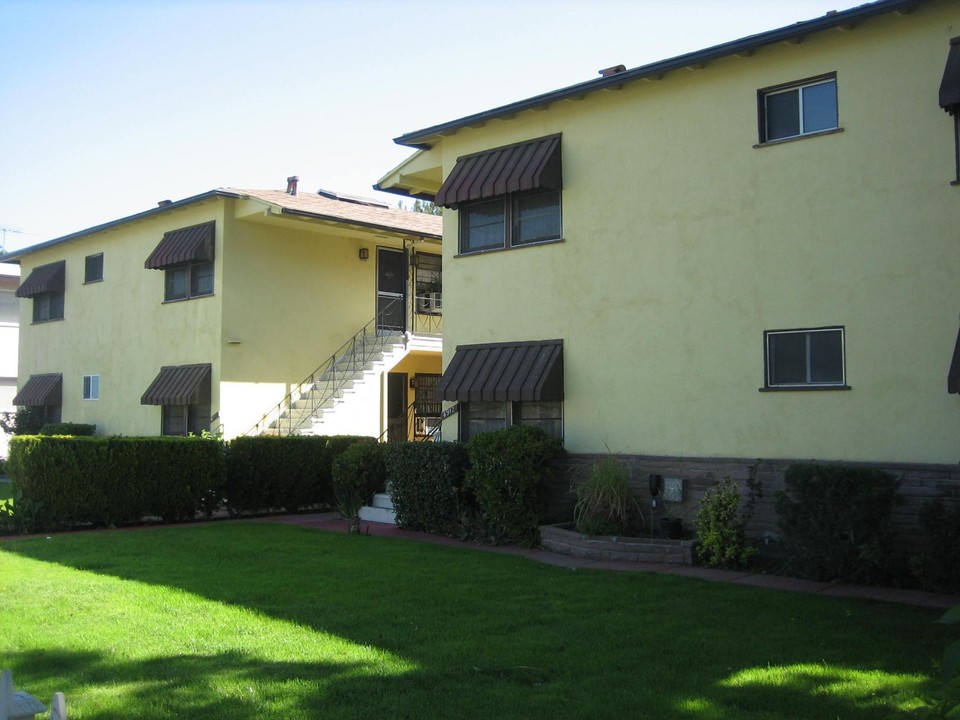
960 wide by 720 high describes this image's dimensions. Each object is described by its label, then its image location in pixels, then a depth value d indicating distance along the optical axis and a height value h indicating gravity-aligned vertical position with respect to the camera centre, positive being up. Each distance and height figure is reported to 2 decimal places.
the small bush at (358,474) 15.80 -0.77
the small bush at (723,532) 11.00 -1.20
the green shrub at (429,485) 13.93 -0.85
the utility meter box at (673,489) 12.26 -0.77
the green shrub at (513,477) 12.86 -0.66
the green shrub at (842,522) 9.85 -0.97
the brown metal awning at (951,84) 9.55 +3.55
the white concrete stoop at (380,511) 15.74 -1.39
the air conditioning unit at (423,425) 23.78 +0.09
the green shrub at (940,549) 9.35 -1.16
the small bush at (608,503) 12.24 -0.96
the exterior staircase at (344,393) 20.73 +0.78
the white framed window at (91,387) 24.56 +1.03
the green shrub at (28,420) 26.38 +0.17
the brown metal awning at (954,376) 9.09 +0.54
